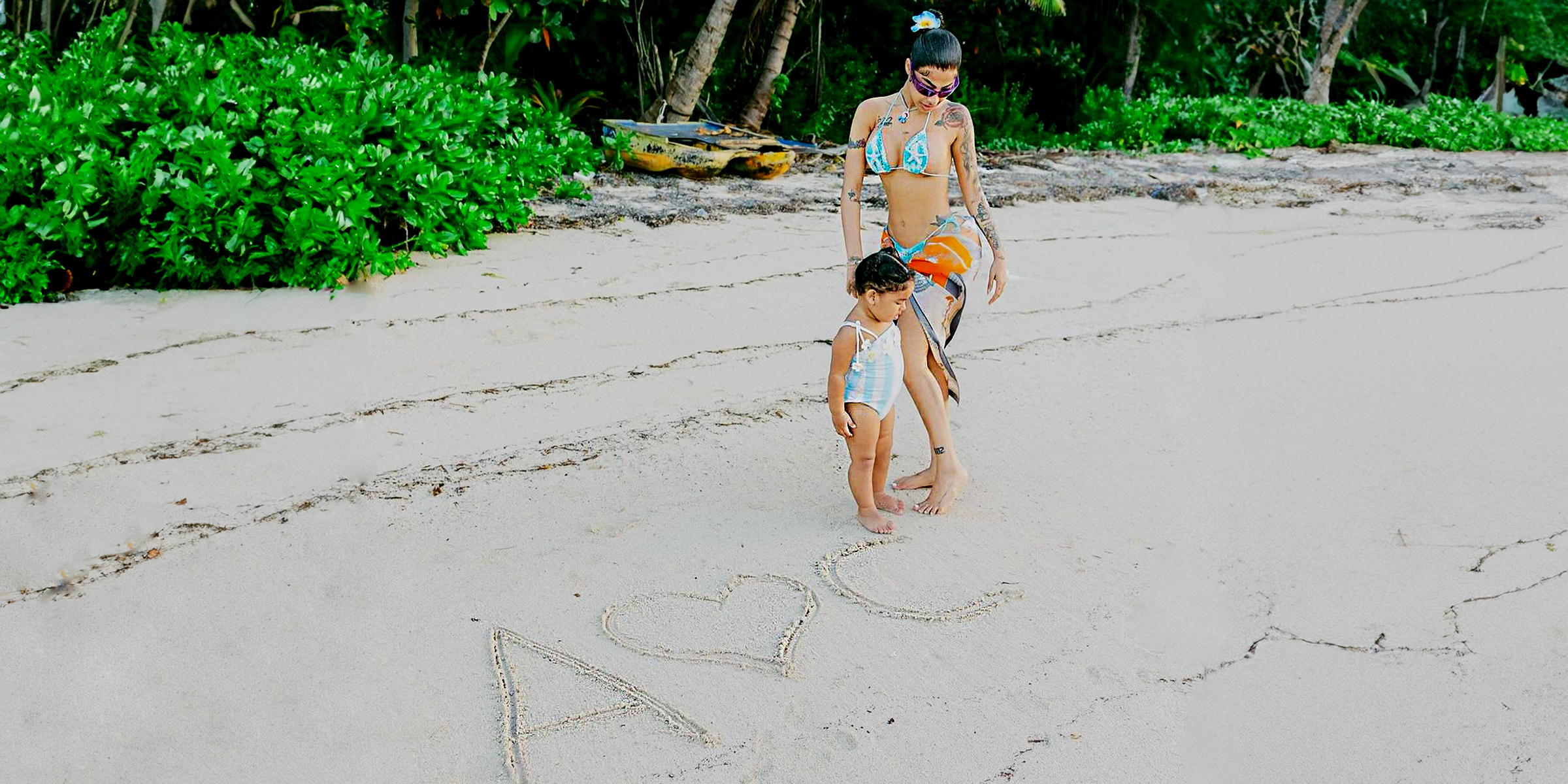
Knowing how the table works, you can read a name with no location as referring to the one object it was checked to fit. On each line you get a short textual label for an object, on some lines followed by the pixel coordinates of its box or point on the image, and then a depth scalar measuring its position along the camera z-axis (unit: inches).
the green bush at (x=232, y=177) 206.1
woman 145.7
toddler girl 131.8
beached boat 339.0
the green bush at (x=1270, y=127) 484.4
